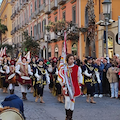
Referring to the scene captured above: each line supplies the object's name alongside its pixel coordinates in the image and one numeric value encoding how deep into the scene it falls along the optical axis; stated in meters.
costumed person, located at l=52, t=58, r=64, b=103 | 11.91
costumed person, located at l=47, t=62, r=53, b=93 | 14.25
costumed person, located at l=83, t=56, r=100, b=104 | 11.37
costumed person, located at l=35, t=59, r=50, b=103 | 11.43
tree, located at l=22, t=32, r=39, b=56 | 36.50
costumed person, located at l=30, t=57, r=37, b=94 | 11.45
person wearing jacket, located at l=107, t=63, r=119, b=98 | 13.38
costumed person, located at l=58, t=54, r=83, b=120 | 7.91
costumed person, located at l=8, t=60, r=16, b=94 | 12.82
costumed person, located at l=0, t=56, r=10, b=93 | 15.37
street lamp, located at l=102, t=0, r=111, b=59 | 14.68
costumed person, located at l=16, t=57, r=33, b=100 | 12.30
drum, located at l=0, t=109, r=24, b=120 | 4.16
